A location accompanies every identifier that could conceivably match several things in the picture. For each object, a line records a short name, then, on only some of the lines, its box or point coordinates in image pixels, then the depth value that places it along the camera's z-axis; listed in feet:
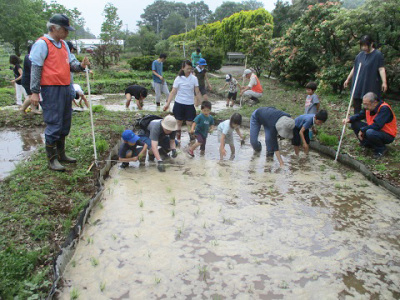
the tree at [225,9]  230.79
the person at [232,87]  33.00
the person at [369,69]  18.80
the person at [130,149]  16.51
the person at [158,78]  30.77
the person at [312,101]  21.63
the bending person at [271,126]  18.20
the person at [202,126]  19.15
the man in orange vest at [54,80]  13.33
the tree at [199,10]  320.50
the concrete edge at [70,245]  8.77
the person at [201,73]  30.45
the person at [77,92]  26.30
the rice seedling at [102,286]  8.80
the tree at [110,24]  99.60
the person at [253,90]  32.48
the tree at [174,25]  235.71
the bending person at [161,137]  16.71
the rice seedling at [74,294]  8.41
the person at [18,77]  26.81
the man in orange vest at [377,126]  17.72
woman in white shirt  20.63
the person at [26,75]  21.11
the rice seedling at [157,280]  9.13
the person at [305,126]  17.53
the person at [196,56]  40.84
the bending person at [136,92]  28.07
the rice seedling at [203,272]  9.45
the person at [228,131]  17.99
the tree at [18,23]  89.56
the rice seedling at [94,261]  9.79
